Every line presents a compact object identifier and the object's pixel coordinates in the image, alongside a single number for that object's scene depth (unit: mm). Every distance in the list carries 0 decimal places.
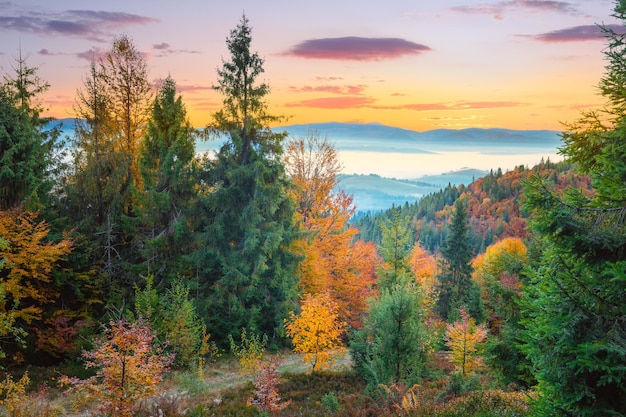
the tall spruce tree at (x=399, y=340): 13414
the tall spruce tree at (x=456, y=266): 36906
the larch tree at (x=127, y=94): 27453
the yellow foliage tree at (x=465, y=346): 19966
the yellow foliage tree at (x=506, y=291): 15242
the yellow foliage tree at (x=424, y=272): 25672
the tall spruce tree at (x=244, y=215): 23047
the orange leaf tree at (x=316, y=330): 18719
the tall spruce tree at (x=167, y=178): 23156
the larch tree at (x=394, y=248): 24688
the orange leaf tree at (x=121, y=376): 10383
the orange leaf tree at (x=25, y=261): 17438
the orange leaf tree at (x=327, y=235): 26453
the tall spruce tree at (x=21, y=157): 19906
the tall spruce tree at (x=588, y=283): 6375
